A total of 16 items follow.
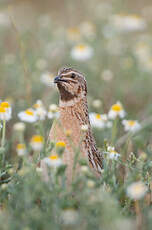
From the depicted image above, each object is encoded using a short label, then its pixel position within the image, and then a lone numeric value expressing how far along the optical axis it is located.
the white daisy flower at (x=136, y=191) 5.87
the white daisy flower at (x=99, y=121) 9.60
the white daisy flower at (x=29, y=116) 8.36
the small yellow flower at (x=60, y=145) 6.92
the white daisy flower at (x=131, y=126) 9.34
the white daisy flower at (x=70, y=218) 5.64
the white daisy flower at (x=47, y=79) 14.07
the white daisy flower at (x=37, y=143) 6.43
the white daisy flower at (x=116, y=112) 8.70
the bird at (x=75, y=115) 8.45
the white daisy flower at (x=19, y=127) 6.54
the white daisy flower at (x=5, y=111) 7.97
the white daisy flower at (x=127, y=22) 17.39
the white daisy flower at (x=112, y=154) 7.42
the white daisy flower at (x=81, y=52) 15.76
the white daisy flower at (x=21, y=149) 6.55
